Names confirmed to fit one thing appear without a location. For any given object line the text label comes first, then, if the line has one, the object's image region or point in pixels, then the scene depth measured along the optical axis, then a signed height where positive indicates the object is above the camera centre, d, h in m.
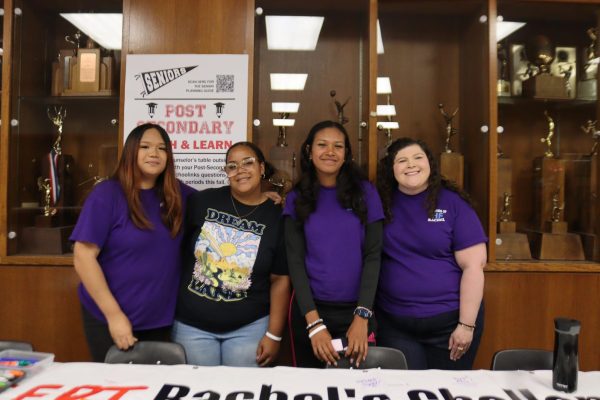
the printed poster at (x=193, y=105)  2.54 +0.54
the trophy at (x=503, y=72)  2.65 +0.79
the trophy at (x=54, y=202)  2.58 +0.01
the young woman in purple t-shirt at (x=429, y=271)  1.92 -0.27
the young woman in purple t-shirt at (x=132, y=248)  1.79 -0.18
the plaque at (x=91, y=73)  2.66 +0.75
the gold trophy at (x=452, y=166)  2.67 +0.24
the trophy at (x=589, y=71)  2.62 +0.78
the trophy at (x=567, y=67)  2.70 +0.84
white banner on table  1.27 -0.52
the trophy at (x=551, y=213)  2.58 -0.02
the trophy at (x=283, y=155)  2.64 +0.31
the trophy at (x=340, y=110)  2.89 +0.61
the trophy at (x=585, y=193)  2.58 +0.09
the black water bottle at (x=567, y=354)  1.30 -0.41
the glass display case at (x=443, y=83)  2.59 +0.76
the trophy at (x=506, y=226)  2.55 -0.10
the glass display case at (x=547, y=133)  2.59 +0.44
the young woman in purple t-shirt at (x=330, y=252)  1.88 -0.19
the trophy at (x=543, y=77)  2.70 +0.77
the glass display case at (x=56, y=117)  2.57 +0.50
